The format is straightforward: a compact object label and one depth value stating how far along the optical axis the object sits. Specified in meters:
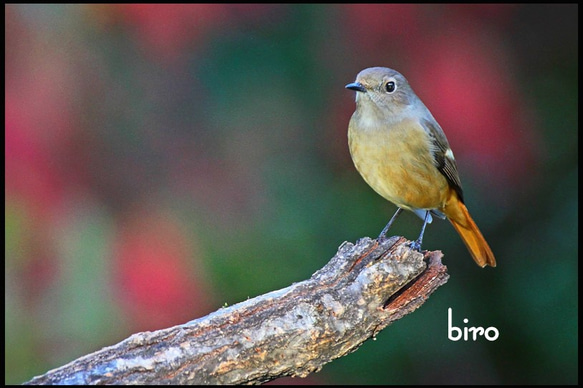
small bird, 8.96
